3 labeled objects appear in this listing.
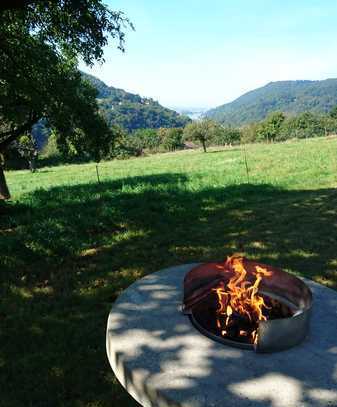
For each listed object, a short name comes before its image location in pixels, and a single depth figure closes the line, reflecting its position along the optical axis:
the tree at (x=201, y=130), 65.69
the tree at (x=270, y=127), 116.75
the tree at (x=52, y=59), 10.88
